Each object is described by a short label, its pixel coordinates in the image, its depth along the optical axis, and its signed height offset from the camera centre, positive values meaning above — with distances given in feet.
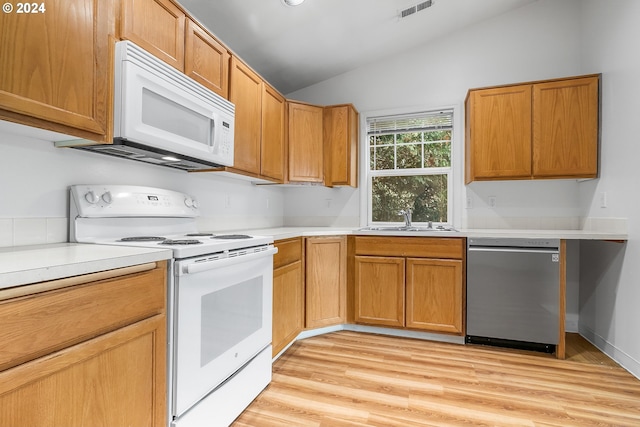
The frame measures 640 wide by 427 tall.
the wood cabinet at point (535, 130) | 8.57 +2.39
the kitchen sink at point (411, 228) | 8.99 -0.36
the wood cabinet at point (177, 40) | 4.99 +3.07
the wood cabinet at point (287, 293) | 7.31 -1.89
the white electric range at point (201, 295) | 4.30 -1.23
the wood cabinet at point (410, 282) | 8.64 -1.81
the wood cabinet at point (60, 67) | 3.47 +1.73
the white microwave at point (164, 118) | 4.69 +1.64
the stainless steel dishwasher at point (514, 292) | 7.97 -1.87
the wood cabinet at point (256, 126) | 7.57 +2.35
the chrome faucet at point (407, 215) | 10.43 +0.04
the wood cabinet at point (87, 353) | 2.62 -1.34
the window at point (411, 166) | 10.88 +1.74
